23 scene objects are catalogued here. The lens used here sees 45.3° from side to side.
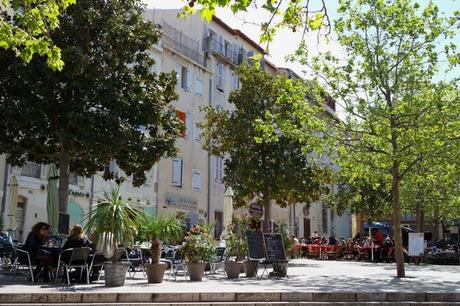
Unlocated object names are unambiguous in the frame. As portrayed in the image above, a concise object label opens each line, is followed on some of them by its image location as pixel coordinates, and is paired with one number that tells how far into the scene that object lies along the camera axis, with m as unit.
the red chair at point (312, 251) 31.92
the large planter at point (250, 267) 14.91
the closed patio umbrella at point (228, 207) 18.13
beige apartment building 27.94
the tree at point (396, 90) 15.12
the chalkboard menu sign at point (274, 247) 14.90
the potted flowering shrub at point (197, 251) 13.34
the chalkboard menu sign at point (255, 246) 14.79
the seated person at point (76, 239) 12.30
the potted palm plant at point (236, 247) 15.29
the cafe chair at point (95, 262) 12.12
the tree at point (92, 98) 14.90
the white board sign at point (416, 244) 23.77
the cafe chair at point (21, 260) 12.28
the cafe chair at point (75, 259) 11.50
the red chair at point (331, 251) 31.06
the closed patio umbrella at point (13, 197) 18.52
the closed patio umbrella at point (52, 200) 17.63
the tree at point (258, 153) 24.39
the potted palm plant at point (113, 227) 11.36
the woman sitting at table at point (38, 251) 12.46
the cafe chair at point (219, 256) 15.15
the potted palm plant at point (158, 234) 12.37
